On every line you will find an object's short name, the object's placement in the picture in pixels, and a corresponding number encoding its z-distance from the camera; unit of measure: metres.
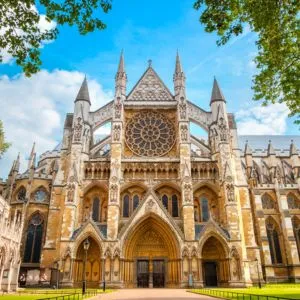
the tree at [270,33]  10.58
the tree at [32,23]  9.38
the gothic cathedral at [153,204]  26.92
